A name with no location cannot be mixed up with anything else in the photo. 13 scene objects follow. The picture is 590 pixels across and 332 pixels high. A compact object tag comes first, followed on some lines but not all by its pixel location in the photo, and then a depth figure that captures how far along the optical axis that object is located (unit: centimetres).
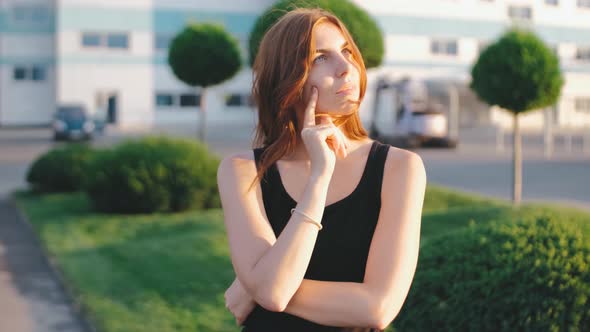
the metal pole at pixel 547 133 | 2542
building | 4438
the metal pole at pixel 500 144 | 2864
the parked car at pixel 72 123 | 3297
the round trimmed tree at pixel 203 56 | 1393
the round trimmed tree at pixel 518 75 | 1036
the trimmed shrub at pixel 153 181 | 1148
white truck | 2770
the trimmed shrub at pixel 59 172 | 1458
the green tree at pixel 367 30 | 1123
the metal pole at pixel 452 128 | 2928
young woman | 182
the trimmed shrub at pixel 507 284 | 354
